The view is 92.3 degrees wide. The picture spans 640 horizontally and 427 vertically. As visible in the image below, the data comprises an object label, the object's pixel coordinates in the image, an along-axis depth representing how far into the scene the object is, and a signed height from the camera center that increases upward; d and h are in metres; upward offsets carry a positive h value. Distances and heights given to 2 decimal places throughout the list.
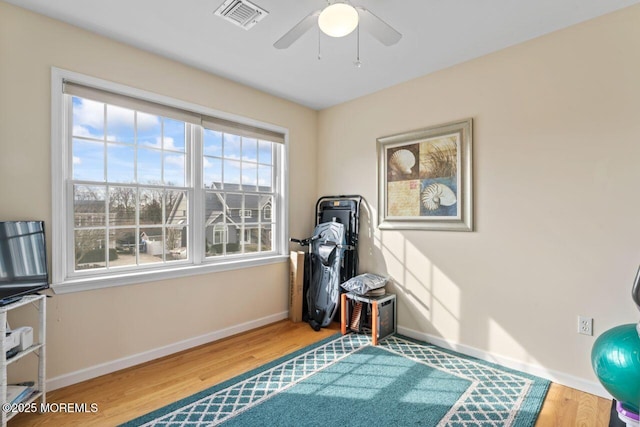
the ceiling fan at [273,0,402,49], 1.65 +1.11
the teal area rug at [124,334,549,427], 1.94 -1.28
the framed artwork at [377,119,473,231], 2.81 +0.36
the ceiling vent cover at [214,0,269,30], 2.04 +1.40
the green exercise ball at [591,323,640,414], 1.56 -0.80
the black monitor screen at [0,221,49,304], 1.89 -0.27
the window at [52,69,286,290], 2.37 +0.26
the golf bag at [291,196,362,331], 3.47 -0.52
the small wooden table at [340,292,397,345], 3.02 -1.02
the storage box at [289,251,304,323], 3.69 -0.85
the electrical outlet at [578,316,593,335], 2.20 -0.80
